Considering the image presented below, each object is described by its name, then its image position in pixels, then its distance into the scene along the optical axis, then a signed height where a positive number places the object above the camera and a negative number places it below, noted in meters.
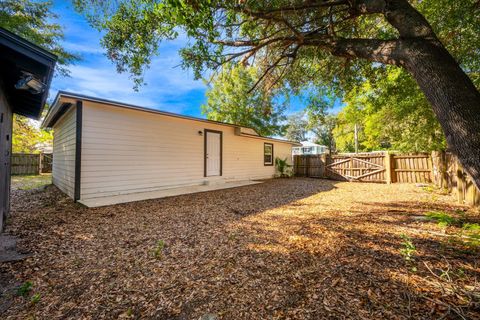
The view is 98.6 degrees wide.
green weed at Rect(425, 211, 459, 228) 3.40 -0.94
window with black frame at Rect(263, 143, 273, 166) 12.95 +0.73
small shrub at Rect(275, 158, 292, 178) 13.65 -0.14
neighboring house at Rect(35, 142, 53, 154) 20.98 +2.02
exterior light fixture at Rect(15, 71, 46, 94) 3.05 +1.24
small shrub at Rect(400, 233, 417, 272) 2.29 -1.03
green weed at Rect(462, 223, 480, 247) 2.62 -0.97
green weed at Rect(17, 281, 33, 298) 1.95 -1.19
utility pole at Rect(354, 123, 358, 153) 20.98 +2.89
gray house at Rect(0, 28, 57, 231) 2.61 +1.41
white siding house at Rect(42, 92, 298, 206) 5.65 +0.60
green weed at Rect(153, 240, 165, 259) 2.65 -1.14
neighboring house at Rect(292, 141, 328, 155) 27.75 +2.34
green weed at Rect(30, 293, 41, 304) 1.83 -1.20
